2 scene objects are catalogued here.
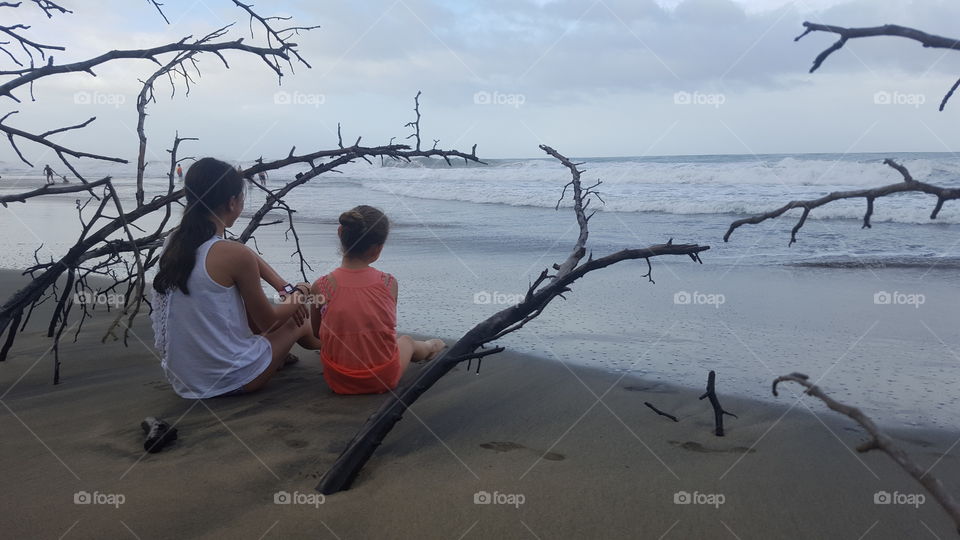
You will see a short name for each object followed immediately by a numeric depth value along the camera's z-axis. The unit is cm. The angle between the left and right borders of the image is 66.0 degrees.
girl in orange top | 400
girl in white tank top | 367
